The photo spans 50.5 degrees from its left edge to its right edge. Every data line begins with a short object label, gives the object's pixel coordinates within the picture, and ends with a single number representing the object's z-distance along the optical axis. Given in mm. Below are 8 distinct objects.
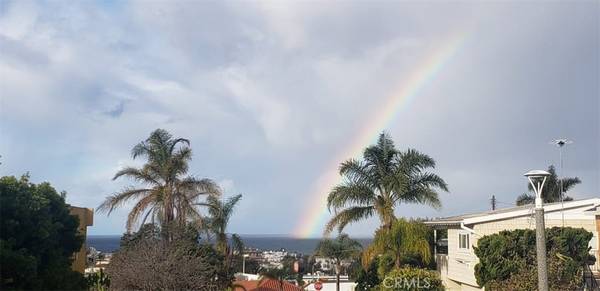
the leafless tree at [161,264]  19438
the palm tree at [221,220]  27141
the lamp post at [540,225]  12062
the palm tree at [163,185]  26125
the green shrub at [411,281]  21719
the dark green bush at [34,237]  16266
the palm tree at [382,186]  27047
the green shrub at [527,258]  19312
